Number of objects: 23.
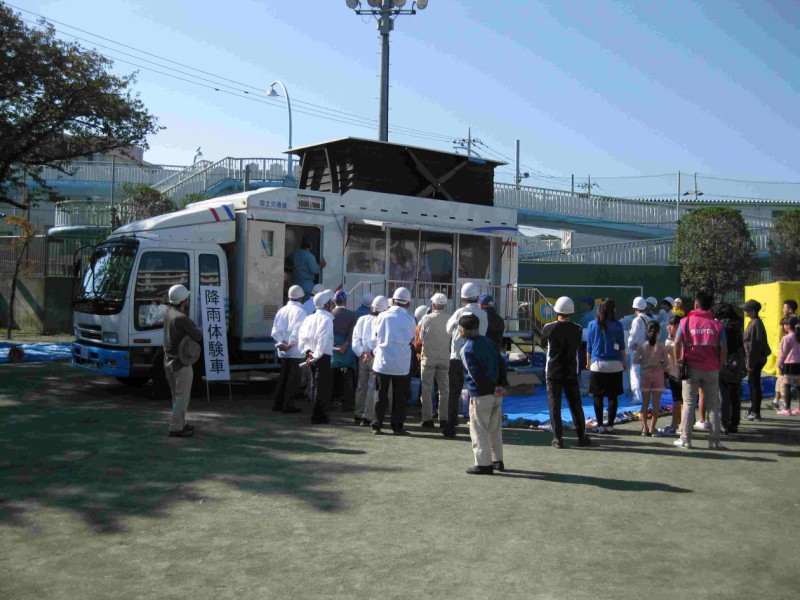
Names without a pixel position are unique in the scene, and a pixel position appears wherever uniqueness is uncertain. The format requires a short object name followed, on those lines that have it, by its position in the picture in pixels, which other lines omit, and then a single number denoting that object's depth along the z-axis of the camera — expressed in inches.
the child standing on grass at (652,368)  442.9
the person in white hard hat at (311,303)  546.7
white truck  523.2
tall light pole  741.9
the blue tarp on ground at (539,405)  503.8
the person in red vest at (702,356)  400.8
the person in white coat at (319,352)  457.7
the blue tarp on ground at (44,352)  757.3
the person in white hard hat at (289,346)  494.6
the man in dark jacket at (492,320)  449.7
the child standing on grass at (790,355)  511.2
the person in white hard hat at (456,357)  425.1
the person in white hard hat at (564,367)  409.1
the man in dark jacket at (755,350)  501.4
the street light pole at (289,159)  1162.0
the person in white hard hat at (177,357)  394.3
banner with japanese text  522.3
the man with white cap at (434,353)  452.1
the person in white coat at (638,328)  454.0
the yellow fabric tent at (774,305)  722.2
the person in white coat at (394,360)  435.2
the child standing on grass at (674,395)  455.2
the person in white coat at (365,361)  462.3
